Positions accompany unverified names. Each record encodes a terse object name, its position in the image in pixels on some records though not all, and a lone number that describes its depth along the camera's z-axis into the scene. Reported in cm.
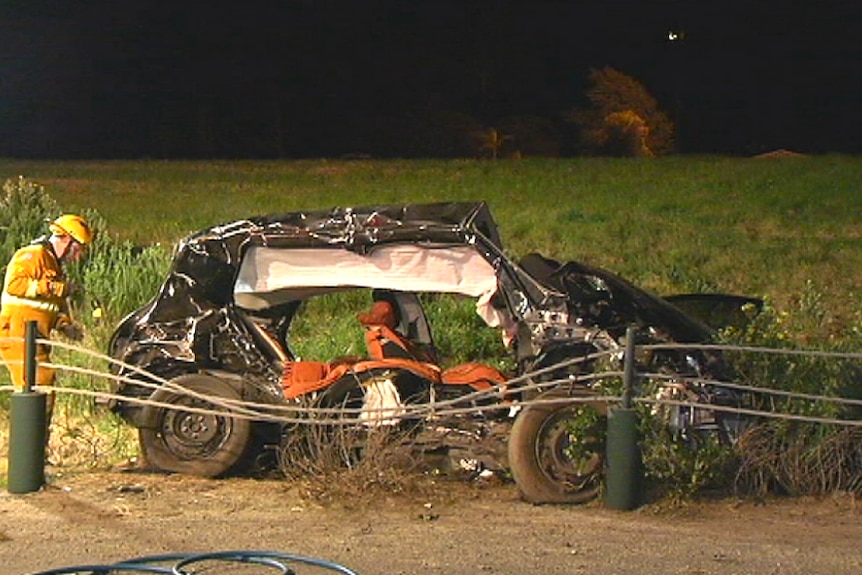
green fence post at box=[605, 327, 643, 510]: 842
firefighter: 1038
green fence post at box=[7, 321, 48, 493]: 884
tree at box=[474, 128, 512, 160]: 6013
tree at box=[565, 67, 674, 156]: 6519
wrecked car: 892
